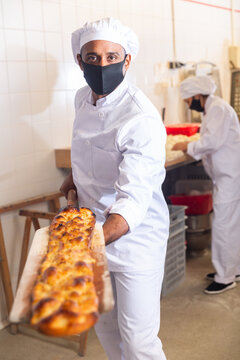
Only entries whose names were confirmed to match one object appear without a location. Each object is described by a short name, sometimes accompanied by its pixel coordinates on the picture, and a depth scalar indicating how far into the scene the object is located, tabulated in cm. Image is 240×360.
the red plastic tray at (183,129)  412
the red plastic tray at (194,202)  403
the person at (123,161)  170
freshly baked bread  97
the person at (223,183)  334
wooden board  103
